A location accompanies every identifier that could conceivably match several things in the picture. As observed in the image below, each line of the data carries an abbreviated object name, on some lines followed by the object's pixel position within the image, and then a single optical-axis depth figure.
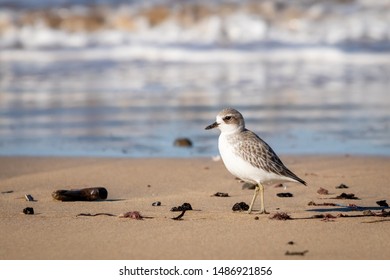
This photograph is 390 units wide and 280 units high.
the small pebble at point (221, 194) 15.37
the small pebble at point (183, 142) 20.95
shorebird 13.48
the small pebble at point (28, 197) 14.77
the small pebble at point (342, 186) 16.14
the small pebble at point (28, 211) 13.48
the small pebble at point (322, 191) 15.52
